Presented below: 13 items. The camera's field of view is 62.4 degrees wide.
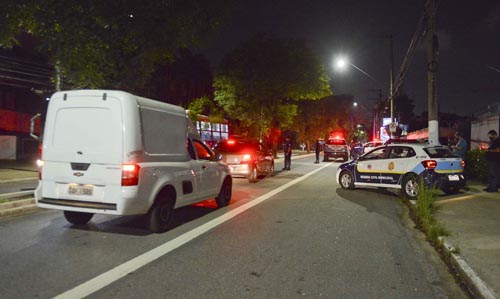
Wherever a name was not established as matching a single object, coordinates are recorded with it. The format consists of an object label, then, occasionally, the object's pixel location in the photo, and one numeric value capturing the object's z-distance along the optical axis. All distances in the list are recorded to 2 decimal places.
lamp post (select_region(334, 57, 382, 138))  23.59
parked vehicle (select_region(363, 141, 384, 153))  30.59
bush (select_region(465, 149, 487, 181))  14.88
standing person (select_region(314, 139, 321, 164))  28.34
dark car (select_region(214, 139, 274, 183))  15.21
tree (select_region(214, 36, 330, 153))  31.36
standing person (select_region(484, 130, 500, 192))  11.68
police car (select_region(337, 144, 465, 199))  11.17
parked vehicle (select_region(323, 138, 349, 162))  32.53
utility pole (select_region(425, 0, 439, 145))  13.36
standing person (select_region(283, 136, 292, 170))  22.53
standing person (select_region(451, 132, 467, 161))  13.81
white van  6.29
